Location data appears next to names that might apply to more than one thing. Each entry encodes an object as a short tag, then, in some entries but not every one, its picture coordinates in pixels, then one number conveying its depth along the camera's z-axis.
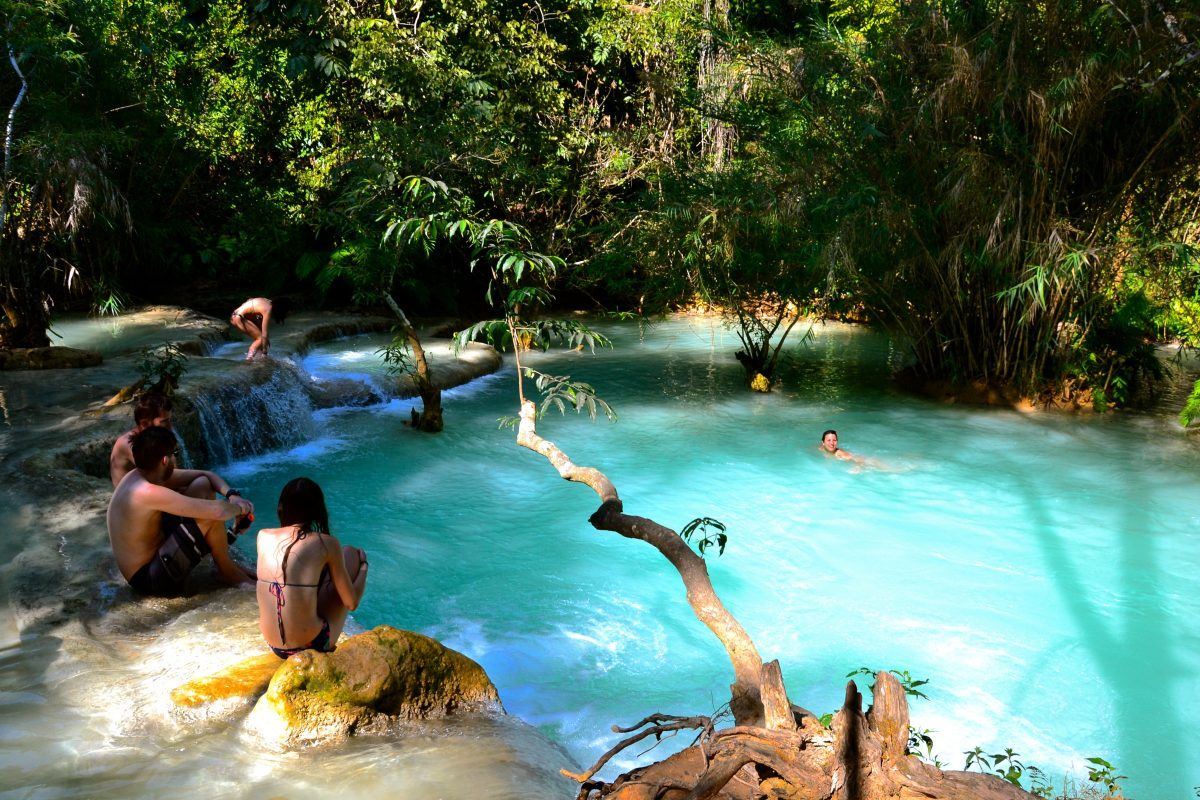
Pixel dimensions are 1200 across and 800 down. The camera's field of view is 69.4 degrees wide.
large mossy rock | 3.28
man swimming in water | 8.80
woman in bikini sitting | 3.50
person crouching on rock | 9.89
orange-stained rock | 3.38
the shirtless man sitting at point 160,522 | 4.07
